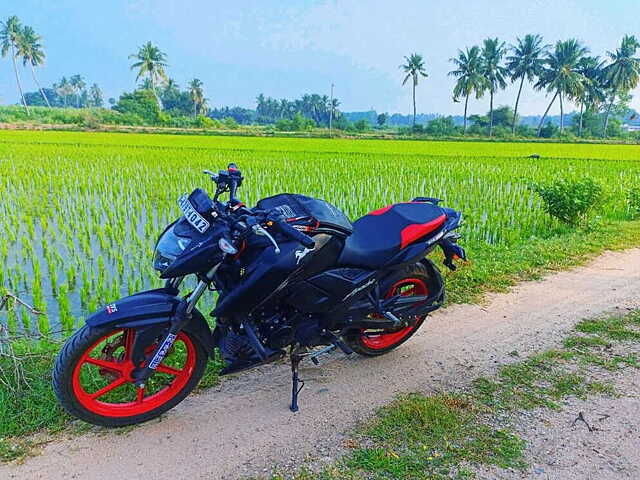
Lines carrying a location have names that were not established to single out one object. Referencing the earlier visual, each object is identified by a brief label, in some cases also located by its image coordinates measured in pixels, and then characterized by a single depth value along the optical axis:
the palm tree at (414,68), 52.66
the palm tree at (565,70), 43.56
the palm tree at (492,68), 46.31
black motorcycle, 2.21
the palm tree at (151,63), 50.00
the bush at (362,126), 46.73
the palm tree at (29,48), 56.59
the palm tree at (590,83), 44.66
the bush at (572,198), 6.94
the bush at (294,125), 44.88
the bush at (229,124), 44.83
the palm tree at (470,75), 46.56
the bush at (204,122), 45.41
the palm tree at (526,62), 45.06
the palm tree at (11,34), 55.44
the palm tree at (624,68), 42.97
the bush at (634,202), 7.90
